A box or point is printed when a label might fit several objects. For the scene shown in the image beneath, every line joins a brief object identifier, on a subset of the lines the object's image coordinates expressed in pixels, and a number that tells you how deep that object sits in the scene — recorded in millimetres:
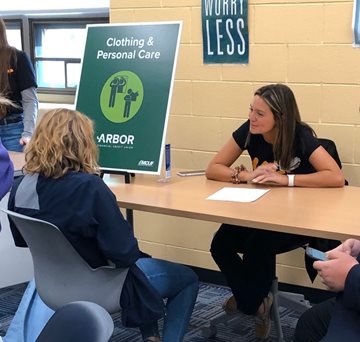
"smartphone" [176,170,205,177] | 3189
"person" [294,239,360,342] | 1792
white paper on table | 2663
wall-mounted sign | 3459
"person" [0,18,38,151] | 3855
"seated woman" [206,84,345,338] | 2881
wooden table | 2293
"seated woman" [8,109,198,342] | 2248
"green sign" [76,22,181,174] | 3008
